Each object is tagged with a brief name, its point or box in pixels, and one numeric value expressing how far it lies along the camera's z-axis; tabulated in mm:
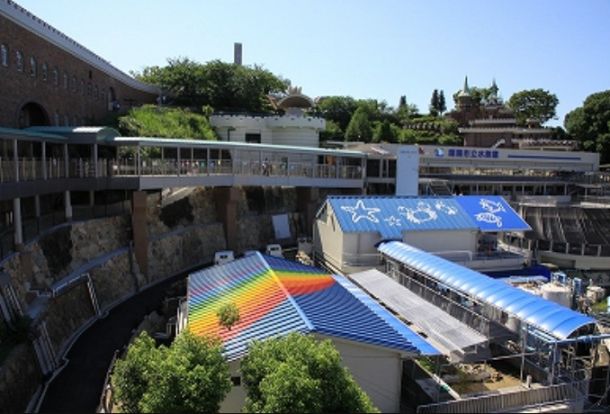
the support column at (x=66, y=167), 26172
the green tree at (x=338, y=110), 84125
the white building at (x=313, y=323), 14242
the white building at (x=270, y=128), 50750
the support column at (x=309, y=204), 40219
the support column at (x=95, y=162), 26969
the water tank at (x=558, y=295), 21406
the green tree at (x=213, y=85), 60938
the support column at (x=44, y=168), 23453
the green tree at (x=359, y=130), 72312
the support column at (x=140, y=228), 28109
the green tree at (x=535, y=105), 97062
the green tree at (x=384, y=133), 73188
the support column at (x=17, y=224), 20364
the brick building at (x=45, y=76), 26969
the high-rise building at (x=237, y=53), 89562
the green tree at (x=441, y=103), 113625
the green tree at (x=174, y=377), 10172
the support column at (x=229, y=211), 34656
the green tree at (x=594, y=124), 75250
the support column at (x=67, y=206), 26123
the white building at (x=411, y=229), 27844
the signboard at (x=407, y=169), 42938
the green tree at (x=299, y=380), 9688
